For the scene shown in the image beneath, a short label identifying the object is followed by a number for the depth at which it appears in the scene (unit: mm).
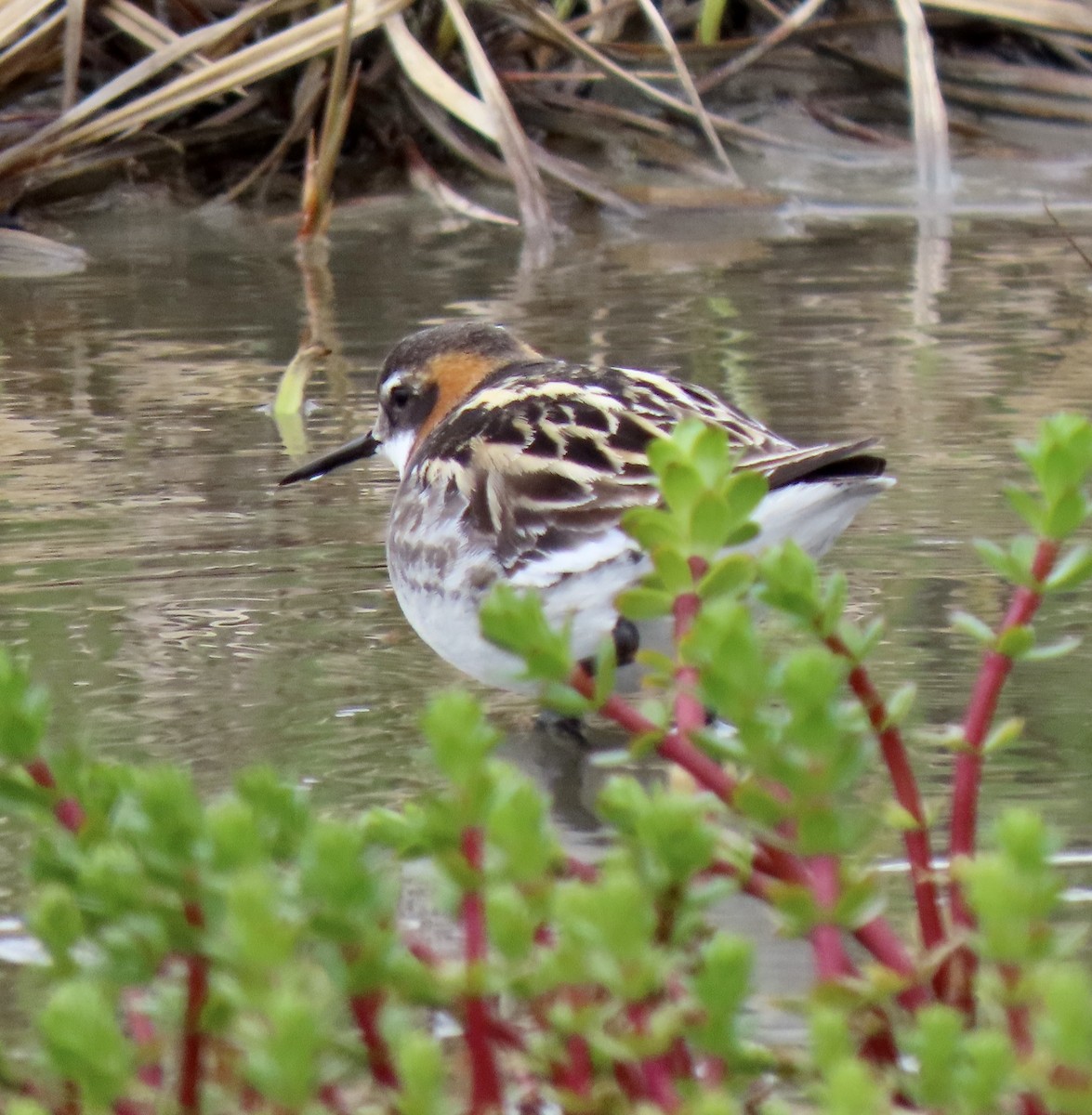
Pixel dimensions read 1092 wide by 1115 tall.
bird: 7156
